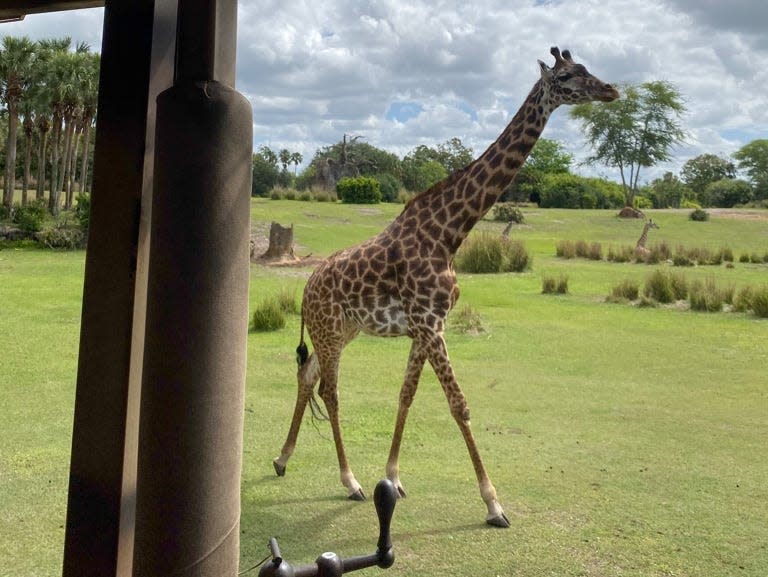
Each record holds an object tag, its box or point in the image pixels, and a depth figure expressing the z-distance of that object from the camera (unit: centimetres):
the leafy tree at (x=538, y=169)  2181
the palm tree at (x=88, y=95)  2105
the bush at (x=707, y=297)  977
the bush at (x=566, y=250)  1519
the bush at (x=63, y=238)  1511
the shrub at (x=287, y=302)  916
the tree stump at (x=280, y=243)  1250
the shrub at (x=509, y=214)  1866
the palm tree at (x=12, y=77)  1997
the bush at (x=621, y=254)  1475
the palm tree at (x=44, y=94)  2080
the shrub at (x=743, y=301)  964
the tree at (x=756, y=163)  2219
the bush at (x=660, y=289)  1034
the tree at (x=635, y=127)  1792
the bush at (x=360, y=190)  1641
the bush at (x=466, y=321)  848
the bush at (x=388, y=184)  1656
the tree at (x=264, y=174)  2386
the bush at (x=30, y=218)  1614
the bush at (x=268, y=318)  841
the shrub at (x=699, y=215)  2044
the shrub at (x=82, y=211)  1558
